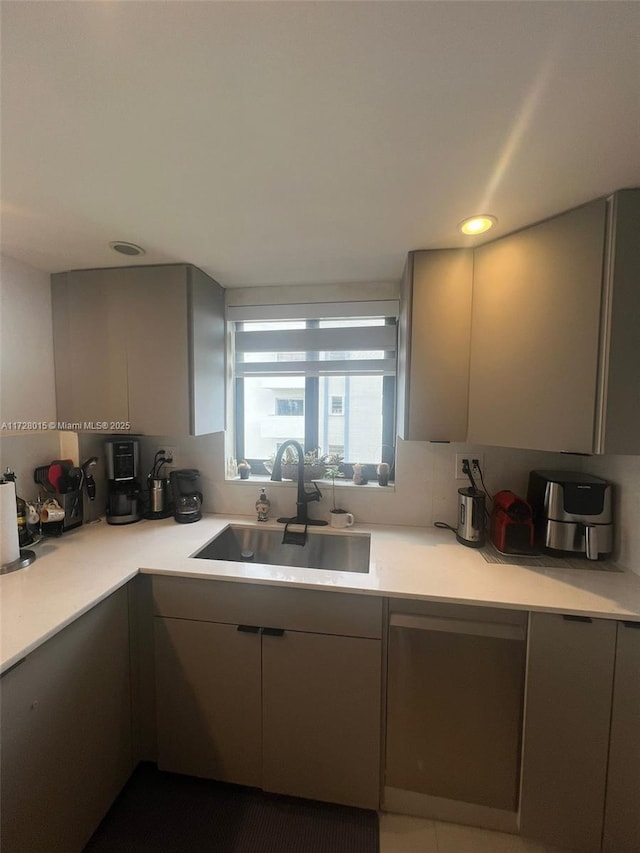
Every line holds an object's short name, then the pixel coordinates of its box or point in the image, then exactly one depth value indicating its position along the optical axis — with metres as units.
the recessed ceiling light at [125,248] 1.33
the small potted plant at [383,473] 1.80
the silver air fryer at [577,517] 1.28
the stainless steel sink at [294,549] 1.66
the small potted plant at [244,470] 1.93
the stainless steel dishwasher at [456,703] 1.09
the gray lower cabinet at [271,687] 1.16
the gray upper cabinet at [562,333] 1.00
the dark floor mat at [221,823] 1.11
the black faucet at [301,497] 1.72
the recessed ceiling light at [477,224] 1.12
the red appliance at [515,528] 1.37
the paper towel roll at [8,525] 1.15
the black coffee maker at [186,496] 1.75
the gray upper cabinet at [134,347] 1.53
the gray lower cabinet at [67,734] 0.86
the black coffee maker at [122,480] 1.70
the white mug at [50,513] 1.40
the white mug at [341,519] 1.71
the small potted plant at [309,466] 1.77
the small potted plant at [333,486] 1.71
